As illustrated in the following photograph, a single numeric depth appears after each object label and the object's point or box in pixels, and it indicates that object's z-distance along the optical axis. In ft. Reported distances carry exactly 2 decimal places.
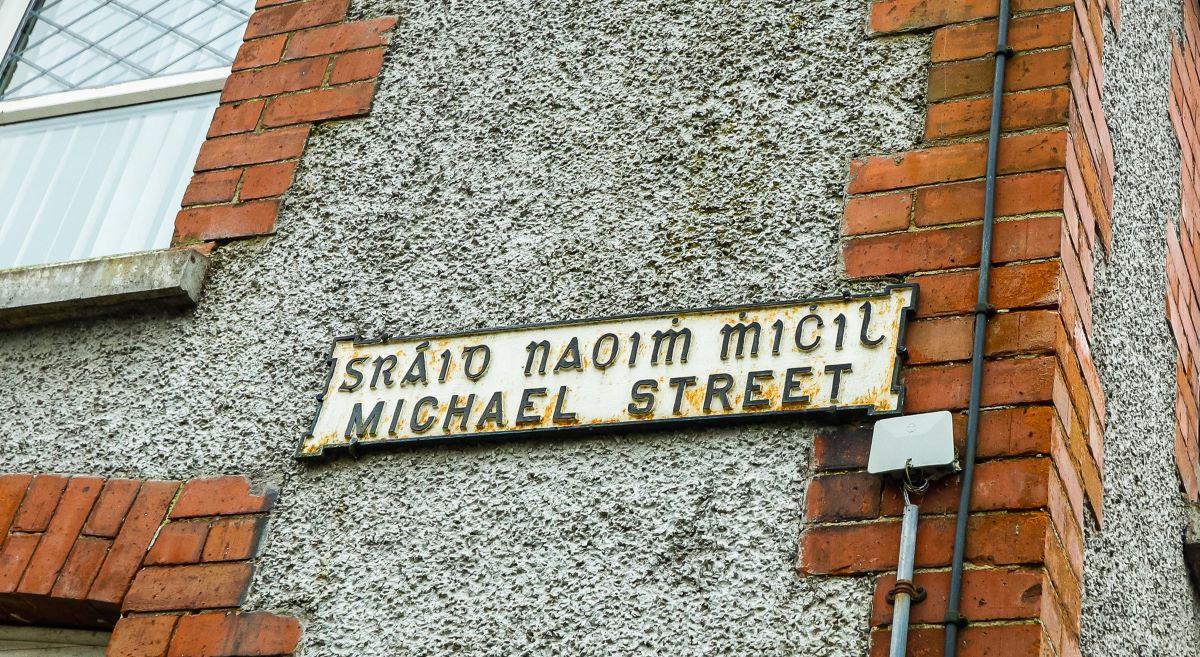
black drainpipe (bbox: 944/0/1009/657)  8.01
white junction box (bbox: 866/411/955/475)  8.45
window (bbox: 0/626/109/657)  10.94
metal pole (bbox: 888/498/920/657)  7.98
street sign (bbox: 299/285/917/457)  9.19
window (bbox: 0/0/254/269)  13.57
